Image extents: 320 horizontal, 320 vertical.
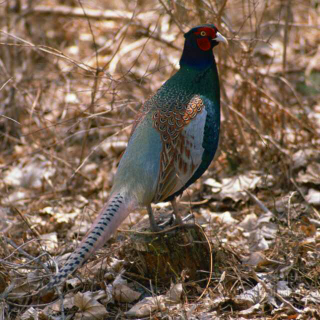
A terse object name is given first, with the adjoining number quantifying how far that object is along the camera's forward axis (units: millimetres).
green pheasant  8859
